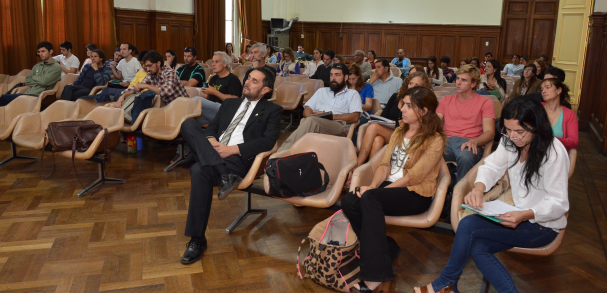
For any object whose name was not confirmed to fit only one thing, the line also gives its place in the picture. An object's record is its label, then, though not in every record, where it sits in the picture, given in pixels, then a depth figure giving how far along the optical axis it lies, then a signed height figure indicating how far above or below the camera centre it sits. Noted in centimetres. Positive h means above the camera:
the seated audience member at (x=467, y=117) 353 -36
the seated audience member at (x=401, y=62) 1259 +19
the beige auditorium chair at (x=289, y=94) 657 -41
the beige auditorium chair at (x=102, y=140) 396 -71
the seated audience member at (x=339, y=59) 794 +14
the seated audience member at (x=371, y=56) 1085 +27
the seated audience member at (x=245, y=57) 1195 +18
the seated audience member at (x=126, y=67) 670 -9
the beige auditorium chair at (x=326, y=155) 293 -60
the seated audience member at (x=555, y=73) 450 +1
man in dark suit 291 -55
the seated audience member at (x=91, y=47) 726 +19
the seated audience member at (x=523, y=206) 218 -64
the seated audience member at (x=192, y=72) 594 -13
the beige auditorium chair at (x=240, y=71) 905 -14
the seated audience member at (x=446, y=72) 956 -4
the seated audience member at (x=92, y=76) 643 -23
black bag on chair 288 -68
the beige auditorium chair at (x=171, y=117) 467 -57
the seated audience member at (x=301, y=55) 1302 +30
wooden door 1473 +147
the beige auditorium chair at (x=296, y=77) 793 -20
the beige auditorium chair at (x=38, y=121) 430 -62
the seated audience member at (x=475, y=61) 882 +19
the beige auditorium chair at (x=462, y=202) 228 -72
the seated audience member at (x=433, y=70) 849 -1
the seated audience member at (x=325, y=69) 796 -5
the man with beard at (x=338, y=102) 440 -34
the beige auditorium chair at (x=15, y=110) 486 -57
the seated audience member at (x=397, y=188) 238 -67
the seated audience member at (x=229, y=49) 1250 +39
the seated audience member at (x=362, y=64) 897 +7
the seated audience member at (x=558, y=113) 333 -29
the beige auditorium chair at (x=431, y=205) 257 -73
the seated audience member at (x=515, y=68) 1080 +10
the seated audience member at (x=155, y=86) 495 -27
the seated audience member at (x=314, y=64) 957 +4
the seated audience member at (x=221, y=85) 514 -24
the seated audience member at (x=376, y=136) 371 -54
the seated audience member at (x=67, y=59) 807 -1
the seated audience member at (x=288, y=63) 955 +5
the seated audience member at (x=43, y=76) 643 -25
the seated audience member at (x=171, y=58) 733 +6
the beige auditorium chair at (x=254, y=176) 310 -75
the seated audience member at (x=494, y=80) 584 -11
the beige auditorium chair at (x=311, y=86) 684 -29
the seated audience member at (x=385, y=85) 553 -20
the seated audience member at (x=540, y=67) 639 +9
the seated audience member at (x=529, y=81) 546 -10
